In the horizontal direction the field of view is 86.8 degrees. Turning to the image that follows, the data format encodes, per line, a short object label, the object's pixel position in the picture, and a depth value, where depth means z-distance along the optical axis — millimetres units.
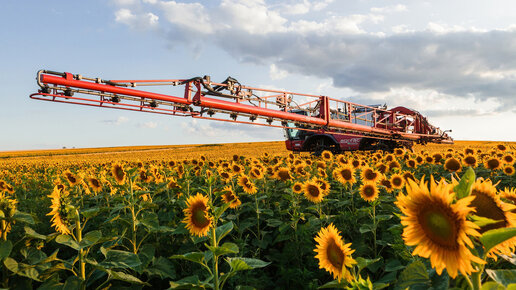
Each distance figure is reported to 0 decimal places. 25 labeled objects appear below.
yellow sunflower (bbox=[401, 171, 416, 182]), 4683
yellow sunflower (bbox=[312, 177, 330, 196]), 4755
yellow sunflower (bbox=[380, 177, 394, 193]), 4840
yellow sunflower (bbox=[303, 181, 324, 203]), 4441
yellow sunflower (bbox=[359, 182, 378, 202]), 4158
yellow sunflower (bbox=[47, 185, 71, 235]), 2498
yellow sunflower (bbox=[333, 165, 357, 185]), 5094
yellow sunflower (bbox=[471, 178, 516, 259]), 1136
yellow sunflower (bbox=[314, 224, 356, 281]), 1659
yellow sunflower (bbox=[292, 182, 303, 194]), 4537
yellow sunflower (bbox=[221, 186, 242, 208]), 4242
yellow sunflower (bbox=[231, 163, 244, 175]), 5939
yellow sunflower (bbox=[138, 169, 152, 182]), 5510
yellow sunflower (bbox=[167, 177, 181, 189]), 5263
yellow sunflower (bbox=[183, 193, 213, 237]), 2703
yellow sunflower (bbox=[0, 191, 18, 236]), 2348
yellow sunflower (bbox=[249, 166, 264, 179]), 5205
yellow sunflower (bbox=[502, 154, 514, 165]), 6737
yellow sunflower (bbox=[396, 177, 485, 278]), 990
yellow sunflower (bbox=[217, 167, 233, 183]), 5344
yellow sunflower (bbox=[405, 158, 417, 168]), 6859
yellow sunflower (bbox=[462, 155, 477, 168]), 6168
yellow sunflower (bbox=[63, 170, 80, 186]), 5098
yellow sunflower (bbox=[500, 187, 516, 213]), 1676
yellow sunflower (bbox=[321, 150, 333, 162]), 8724
